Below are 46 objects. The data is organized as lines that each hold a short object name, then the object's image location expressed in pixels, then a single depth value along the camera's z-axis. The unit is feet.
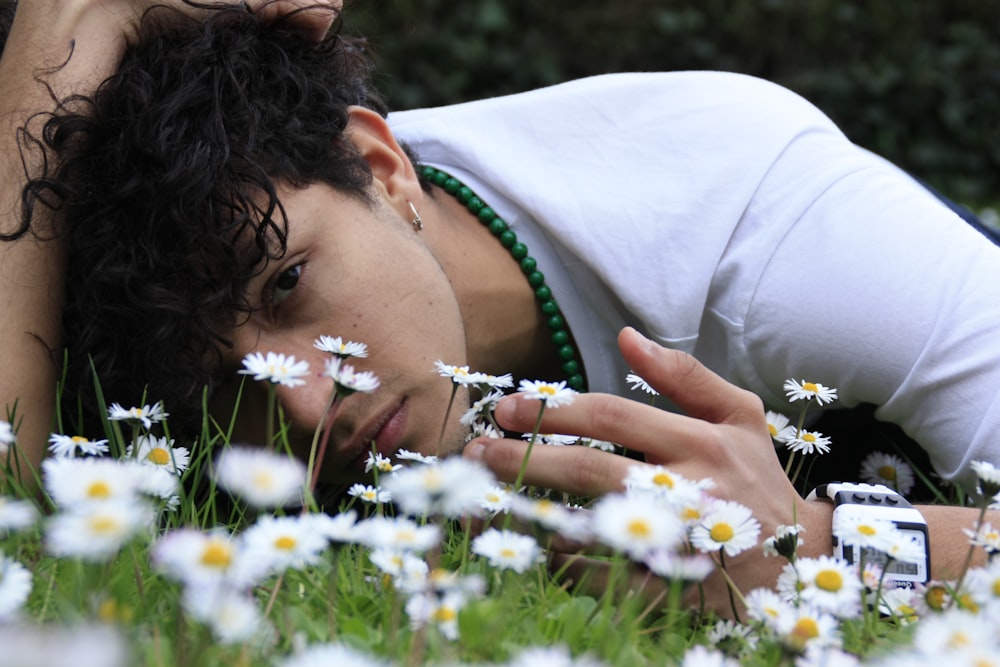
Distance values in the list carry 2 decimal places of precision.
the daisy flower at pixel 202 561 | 1.59
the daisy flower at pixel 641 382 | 2.27
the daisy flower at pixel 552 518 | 1.75
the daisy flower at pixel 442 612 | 1.72
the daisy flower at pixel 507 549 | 1.82
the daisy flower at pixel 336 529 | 1.75
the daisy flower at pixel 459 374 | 2.16
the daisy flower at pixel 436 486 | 1.70
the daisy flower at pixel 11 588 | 1.66
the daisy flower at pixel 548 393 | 2.00
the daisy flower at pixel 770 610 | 1.80
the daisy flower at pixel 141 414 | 2.12
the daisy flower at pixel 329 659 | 1.54
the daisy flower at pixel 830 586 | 1.82
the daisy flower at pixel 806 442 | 2.25
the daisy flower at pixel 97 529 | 1.55
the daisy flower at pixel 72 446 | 2.09
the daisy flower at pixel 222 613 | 1.59
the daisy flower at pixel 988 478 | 1.92
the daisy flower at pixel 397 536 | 1.76
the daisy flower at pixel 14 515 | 1.69
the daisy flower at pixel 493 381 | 2.16
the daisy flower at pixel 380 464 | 2.16
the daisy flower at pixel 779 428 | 2.32
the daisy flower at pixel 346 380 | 1.96
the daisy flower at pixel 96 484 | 1.62
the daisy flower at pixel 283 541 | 1.70
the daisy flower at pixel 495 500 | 1.98
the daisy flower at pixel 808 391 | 2.27
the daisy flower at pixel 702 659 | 1.70
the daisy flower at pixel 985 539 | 1.92
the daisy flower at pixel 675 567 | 1.73
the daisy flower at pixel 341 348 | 2.06
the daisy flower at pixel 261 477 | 1.63
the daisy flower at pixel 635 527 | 1.66
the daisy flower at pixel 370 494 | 2.07
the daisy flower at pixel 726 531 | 1.89
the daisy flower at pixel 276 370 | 1.94
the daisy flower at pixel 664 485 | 1.83
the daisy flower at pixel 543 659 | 1.59
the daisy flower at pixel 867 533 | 1.89
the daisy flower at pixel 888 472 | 2.74
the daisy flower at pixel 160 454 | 2.15
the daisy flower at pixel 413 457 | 2.17
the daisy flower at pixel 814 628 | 1.76
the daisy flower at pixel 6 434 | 1.92
